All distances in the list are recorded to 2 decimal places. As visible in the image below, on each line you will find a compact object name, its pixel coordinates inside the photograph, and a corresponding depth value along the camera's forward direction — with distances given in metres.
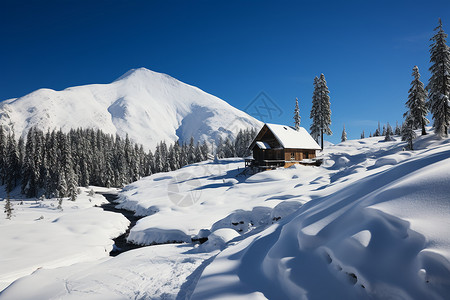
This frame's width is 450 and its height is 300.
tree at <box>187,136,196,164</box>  81.81
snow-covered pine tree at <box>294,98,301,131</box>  48.97
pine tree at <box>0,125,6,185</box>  57.88
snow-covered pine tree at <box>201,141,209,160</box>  81.68
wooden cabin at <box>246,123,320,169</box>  33.47
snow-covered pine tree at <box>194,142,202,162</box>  80.71
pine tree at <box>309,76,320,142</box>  43.44
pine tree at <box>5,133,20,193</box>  55.06
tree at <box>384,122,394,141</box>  50.25
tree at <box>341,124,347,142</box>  83.56
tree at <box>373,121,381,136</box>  96.93
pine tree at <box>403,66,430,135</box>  32.03
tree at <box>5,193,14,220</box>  23.14
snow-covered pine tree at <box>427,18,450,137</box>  26.98
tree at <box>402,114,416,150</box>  30.02
